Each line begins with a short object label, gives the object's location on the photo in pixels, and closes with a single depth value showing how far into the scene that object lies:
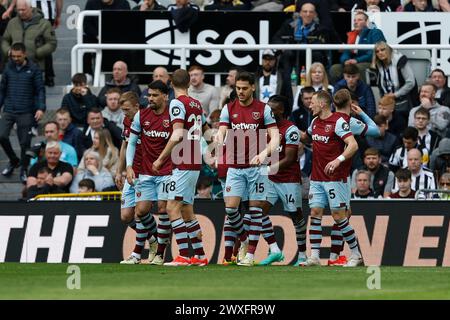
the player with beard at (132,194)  20.77
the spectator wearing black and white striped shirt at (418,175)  23.31
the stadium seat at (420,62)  26.12
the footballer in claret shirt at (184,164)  19.62
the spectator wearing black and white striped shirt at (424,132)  24.31
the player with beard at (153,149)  20.11
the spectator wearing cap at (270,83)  25.20
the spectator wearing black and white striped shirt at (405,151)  23.86
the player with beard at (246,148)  19.92
